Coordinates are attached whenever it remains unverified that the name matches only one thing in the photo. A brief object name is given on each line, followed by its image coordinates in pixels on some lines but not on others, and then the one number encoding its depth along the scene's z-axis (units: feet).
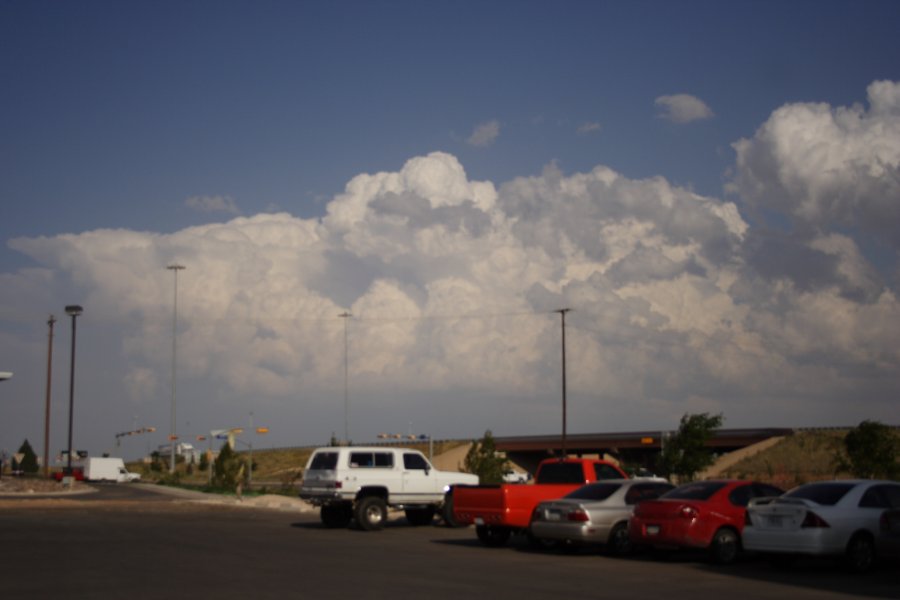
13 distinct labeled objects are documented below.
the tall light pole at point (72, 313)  221.66
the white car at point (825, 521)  55.36
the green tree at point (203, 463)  329.64
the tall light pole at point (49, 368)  261.65
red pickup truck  73.82
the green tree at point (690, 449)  157.38
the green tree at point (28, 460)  350.76
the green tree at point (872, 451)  137.90
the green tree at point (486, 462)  173.47
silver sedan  66.69
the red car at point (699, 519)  61.16
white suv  92.73
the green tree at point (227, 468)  189.98
